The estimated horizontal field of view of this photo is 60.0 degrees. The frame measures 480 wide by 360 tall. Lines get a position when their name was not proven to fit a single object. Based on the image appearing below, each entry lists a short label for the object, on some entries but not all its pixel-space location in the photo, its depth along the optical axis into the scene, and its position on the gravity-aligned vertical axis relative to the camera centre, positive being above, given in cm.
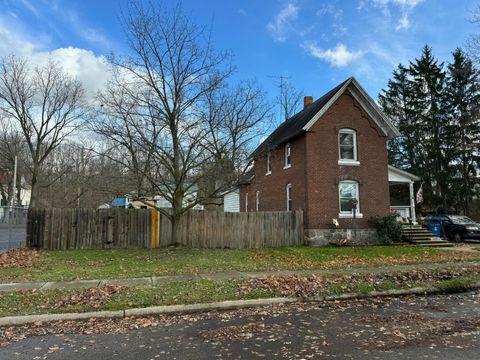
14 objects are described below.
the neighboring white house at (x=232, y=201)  3404 +153
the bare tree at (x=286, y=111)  4356 +1128
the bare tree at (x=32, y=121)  3950 +980
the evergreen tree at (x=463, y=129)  4219 +909
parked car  2467 -54
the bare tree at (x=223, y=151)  1867 +316
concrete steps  2118 -101
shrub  2112 -49
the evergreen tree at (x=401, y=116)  4606 +1160
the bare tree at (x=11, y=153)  4781 +794
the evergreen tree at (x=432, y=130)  4378 +949
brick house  2105 +285
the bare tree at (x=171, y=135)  1808 +369
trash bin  2551 -67
